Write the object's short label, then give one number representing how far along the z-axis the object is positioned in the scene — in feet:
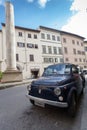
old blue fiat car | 8.61
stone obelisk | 36.15
